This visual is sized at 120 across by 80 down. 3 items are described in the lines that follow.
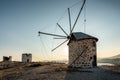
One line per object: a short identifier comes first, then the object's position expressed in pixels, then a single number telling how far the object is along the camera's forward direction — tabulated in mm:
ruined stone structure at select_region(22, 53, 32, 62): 50062
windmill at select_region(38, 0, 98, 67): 21172
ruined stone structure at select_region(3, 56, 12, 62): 52559
